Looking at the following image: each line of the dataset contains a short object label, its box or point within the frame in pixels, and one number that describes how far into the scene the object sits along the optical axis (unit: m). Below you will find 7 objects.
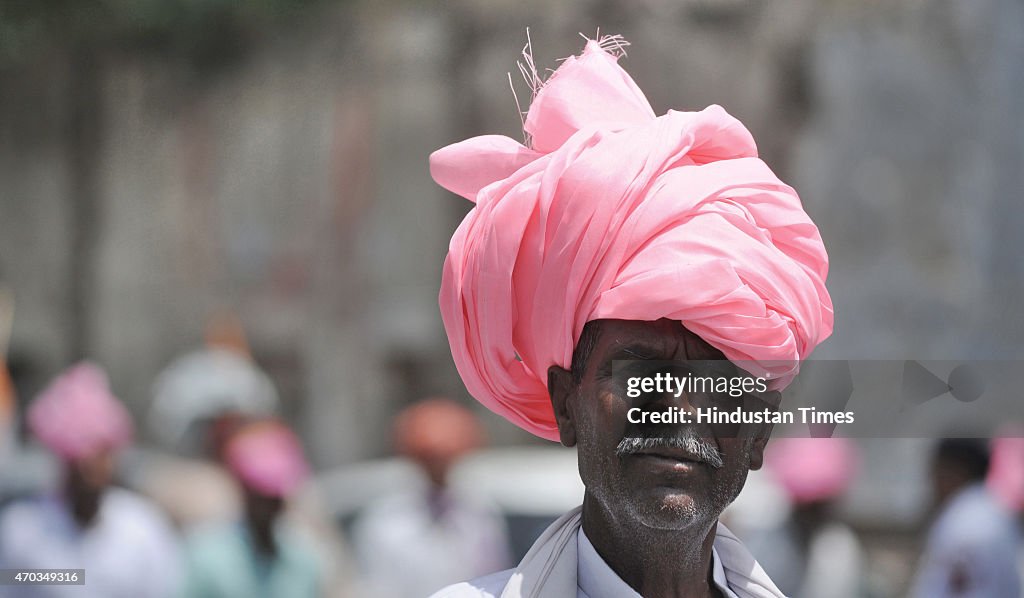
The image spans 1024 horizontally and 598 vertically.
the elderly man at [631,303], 4.86
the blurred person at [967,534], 12.53
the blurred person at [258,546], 13.21
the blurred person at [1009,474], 13.76
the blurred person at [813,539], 13.89
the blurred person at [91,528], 13.02
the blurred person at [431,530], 15.05
